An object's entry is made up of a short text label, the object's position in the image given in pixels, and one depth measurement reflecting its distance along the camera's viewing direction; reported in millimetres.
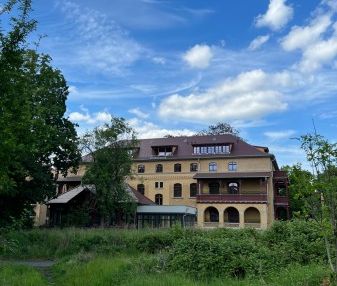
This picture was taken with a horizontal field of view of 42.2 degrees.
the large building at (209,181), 53875
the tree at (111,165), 44500
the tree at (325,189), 7047
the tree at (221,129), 75312
